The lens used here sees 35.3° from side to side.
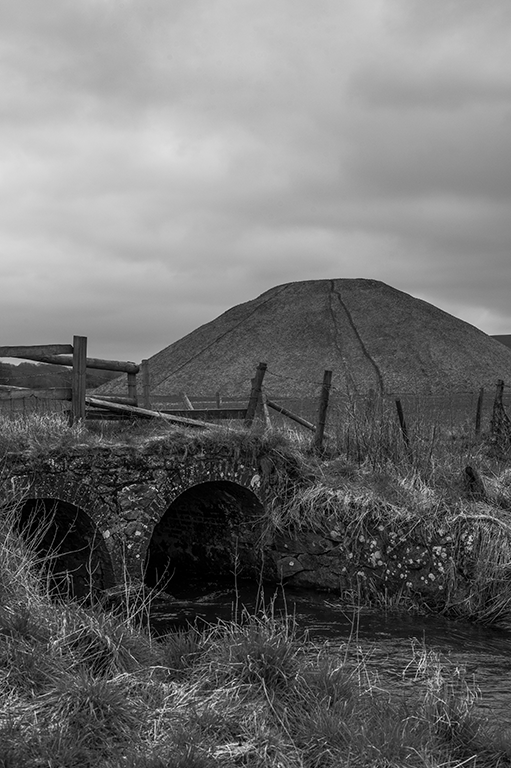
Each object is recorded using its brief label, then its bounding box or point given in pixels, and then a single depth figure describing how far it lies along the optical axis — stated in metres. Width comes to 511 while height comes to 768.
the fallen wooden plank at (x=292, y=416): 15.23
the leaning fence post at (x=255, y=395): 14.46
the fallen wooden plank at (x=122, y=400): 14.08
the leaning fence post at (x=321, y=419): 14.09
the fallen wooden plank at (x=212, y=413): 14.52
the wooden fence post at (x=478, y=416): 19.82
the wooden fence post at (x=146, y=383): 16.08
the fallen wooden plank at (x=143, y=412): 12.78
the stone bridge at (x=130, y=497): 11.00
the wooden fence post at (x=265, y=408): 15.27
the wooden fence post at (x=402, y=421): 14.14
